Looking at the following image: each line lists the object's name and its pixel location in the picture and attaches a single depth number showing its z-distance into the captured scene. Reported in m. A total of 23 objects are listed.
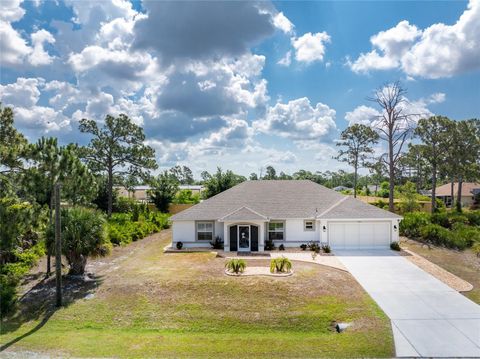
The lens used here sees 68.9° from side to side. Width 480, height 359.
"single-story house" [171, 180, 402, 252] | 24.78
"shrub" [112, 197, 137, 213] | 45.28
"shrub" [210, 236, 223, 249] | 25.27
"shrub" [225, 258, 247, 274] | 17.88
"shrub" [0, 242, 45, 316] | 14.11
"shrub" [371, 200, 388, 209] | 41.61
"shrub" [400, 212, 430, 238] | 28.55
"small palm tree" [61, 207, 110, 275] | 17.00
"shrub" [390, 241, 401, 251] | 24.05
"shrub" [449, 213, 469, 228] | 31.22
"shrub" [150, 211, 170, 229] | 36.51
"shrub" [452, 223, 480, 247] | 25.30
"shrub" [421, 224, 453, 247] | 25.70
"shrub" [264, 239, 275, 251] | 25.09
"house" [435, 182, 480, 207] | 56.66
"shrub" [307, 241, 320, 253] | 24.19
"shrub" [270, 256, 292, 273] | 17.92
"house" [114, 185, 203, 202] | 77.44
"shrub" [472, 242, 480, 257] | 23.59
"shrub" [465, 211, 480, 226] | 32.88
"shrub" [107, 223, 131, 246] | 27.26
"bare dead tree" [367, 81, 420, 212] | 33.53
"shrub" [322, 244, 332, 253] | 23.61
